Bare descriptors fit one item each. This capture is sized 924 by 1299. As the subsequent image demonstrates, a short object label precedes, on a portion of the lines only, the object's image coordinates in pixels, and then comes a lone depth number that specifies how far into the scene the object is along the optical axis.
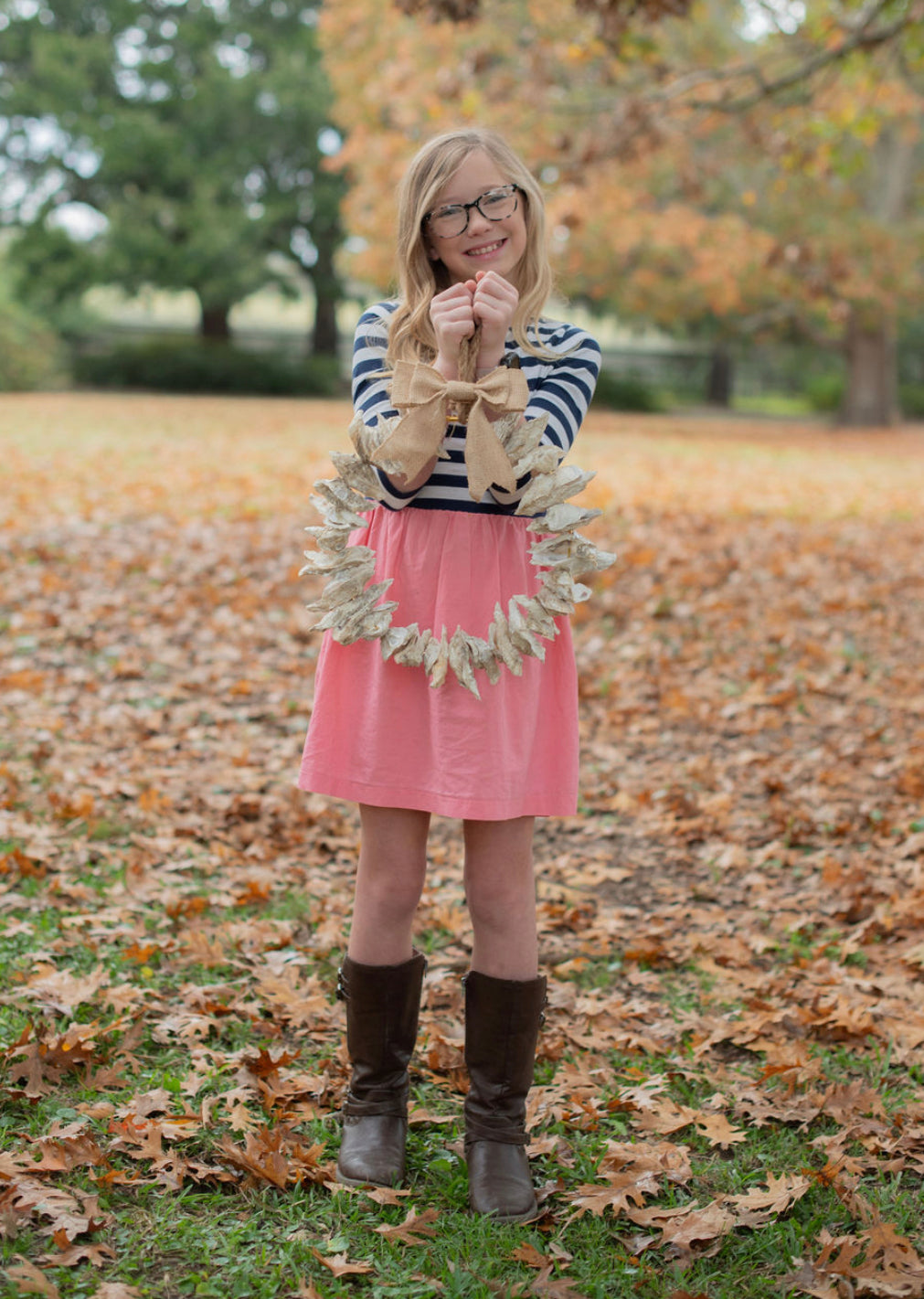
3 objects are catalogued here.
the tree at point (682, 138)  9.37
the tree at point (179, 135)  27.81
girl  2.34
